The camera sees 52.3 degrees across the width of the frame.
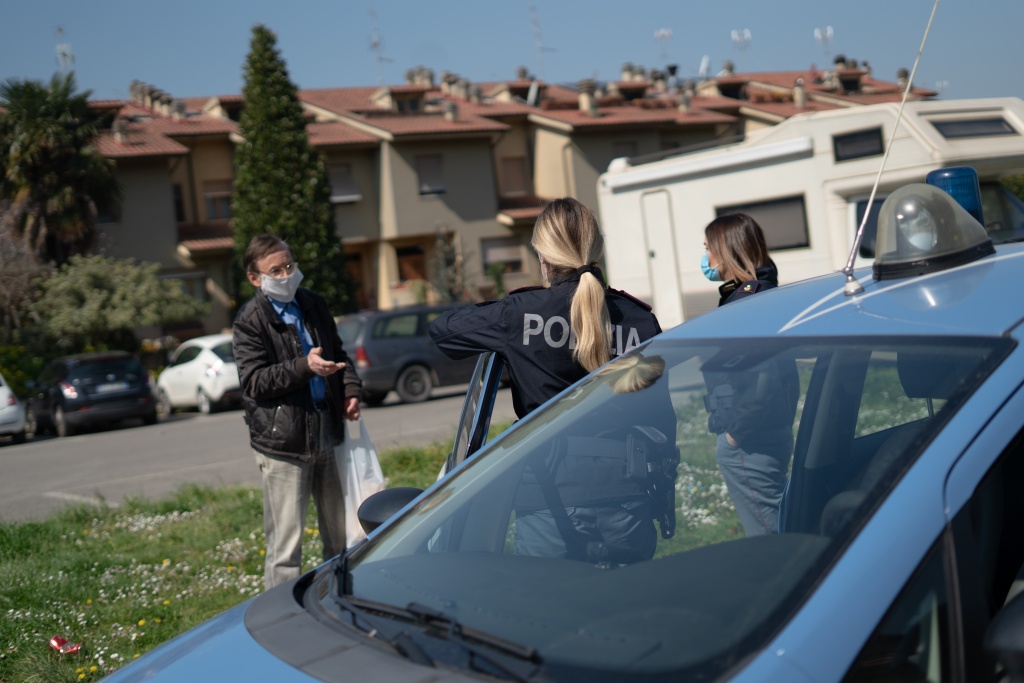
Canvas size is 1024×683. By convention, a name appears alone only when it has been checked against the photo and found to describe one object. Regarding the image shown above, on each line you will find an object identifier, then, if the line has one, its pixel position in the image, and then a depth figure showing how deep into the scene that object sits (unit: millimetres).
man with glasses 4730
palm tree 28422
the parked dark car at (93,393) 19141
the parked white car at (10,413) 18375
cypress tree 31641
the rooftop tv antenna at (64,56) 34281
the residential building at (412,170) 34031
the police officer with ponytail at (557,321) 3178
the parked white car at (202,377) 20672
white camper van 10945
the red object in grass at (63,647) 4562
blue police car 1580
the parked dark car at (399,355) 17891
